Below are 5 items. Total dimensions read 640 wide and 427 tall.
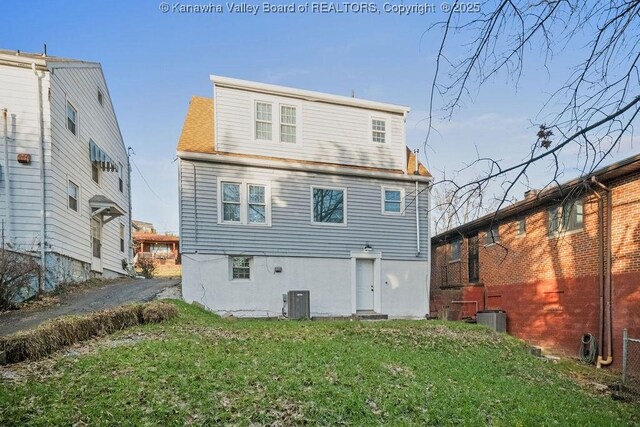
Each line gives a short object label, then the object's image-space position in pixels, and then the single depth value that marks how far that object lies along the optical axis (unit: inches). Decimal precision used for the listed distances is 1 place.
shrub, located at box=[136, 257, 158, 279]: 888.3
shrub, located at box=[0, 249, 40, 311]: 351.6
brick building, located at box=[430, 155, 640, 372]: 367.6
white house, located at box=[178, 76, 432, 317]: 475.2
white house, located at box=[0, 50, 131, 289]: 428.1
